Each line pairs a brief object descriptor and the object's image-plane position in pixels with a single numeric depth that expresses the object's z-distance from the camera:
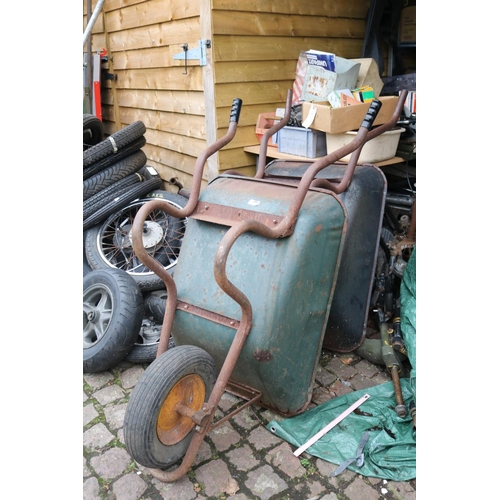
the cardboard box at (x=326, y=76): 3.71
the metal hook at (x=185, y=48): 3.98
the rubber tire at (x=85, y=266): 3.61
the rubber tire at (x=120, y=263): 3.36
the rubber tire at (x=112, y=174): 3.88
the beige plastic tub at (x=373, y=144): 3.44
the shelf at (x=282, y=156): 3.56
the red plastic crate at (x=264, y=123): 4.00
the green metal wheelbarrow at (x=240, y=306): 2.04
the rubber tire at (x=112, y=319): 2.81
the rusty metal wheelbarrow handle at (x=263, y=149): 3.06
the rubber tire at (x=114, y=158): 3.90
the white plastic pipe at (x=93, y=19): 3.81
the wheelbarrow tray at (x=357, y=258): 2.85
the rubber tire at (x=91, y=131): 4.34
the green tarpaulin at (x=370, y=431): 2.18
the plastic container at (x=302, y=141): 3.51
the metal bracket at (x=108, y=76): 5.38
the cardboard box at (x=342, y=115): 3.26
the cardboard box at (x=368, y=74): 3.97
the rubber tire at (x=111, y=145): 3.85
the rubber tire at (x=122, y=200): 3.75
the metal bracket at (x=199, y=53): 3.72
